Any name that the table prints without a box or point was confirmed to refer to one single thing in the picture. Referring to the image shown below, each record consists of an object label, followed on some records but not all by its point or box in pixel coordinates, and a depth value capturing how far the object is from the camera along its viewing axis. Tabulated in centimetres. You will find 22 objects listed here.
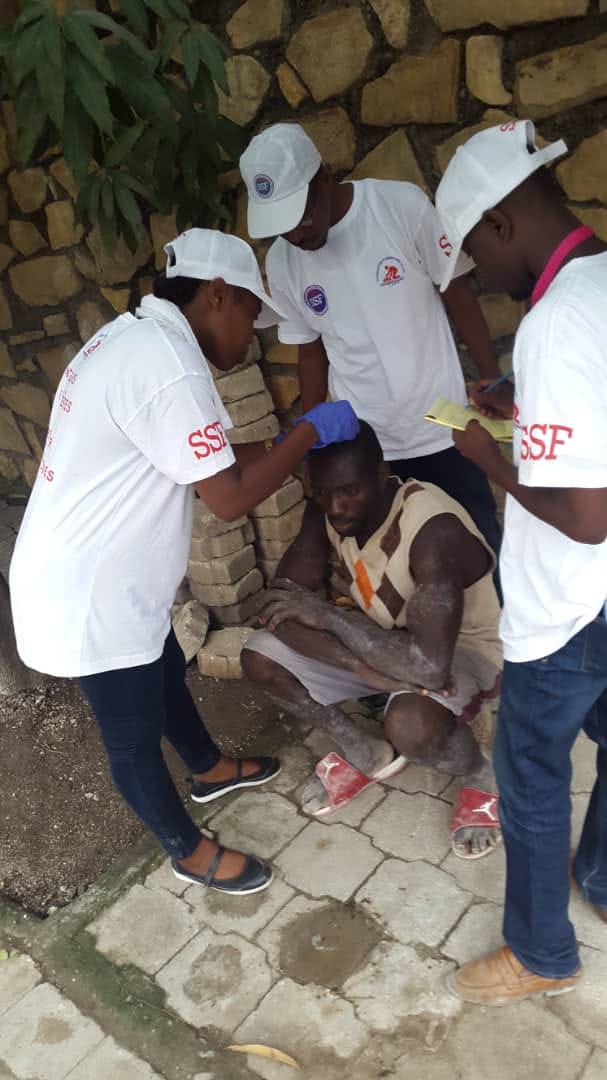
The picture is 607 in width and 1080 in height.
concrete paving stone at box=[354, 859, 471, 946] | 194
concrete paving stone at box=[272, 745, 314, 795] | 249
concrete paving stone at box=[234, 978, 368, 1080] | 171
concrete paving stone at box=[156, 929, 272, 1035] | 185
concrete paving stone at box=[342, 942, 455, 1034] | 175
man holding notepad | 116
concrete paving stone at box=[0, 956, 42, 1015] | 198
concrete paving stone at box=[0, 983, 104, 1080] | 180
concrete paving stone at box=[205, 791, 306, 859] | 229
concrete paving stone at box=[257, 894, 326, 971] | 197
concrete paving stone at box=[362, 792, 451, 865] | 216
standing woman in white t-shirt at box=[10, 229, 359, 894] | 157
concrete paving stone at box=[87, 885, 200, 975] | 203
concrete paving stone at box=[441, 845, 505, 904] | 200
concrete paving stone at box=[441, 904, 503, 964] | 185
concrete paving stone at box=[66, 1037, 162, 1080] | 175
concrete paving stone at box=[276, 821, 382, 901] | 211
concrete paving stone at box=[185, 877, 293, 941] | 205
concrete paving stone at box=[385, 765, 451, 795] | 236
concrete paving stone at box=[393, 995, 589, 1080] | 160
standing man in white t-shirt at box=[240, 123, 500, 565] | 204
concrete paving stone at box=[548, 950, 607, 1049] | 164
